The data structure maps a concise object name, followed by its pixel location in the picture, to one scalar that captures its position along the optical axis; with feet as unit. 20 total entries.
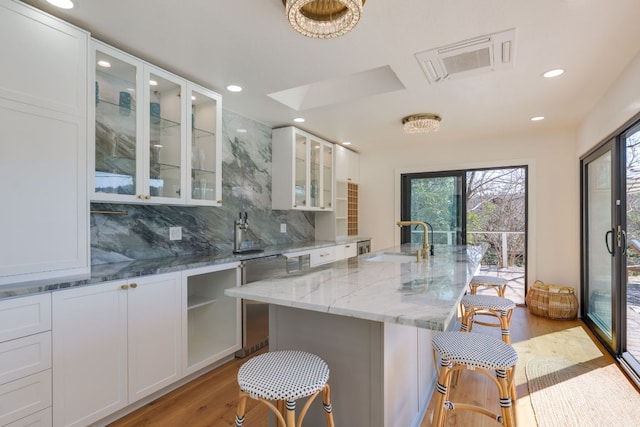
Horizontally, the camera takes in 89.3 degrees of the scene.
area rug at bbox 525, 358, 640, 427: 6.40
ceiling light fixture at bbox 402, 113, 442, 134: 11.06
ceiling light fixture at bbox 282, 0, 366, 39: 4.77
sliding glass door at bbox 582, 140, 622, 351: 9.23
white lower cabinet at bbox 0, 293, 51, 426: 4.73
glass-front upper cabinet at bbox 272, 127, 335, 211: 12.83
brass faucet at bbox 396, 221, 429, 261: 8.62
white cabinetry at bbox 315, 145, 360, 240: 15.83
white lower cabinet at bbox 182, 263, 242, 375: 8.62
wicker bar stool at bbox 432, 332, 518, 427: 4.73
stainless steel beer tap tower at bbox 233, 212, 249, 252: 10.07
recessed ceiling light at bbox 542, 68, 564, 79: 7.98
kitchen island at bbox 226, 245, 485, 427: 3.88
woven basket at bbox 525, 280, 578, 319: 12.38
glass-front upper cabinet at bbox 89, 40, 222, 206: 6.75
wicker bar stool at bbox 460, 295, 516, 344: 7.48
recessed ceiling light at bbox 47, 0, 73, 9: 5.41
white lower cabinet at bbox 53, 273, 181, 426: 5.41
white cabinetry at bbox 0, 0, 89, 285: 5.13
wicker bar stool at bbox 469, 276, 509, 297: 9.89
